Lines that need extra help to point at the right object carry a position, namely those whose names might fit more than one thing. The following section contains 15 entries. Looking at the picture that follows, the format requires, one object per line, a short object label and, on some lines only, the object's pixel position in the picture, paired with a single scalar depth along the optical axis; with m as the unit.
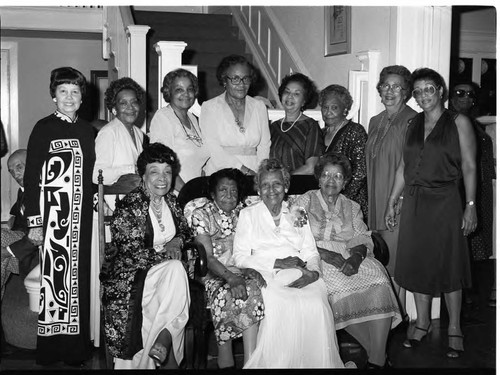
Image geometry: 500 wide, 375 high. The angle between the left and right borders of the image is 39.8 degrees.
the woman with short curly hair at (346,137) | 4.22
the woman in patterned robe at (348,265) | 3.61
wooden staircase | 6.62
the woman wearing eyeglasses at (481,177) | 4.72
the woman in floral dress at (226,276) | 3.36
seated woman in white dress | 3.34
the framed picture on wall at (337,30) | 5.54
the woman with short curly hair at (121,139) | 3.77
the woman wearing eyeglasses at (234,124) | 4.07
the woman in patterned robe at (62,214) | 3.47
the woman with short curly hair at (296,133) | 4.18
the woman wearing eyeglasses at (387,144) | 4.20
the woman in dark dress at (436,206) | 3.87
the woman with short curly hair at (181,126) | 4.03
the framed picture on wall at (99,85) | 8.21
